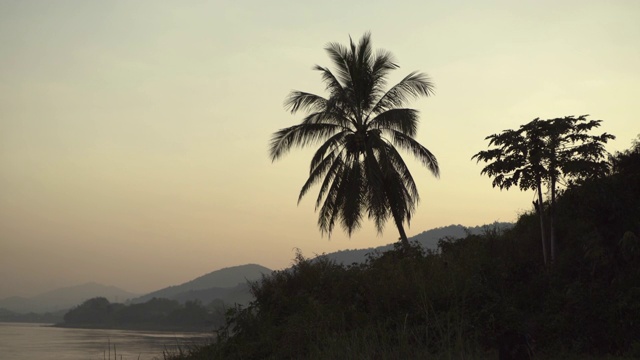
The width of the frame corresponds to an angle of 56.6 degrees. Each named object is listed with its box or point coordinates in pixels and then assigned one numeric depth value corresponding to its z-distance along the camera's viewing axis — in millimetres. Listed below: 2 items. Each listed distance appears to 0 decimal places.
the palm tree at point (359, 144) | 24234
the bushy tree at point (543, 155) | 17328
